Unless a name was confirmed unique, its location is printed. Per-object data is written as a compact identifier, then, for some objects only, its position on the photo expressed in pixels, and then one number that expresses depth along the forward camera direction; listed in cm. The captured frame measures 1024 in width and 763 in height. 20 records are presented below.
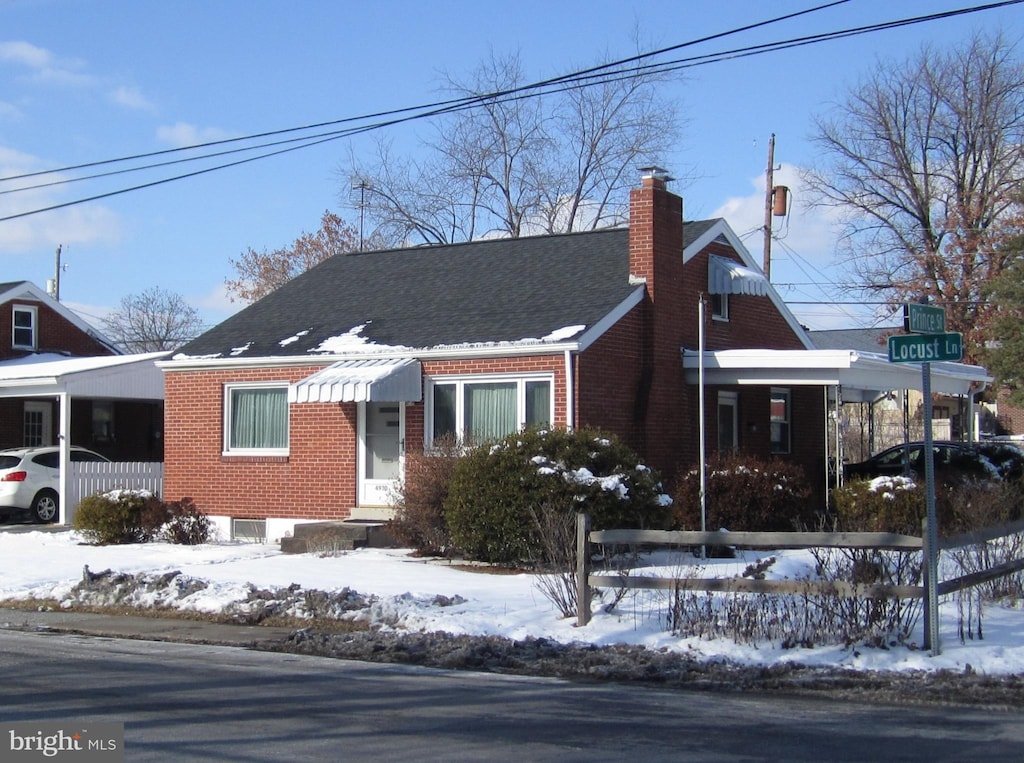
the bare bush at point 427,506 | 1688
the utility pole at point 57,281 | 5997
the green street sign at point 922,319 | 1004
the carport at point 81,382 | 2455
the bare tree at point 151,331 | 6712
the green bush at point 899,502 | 1698
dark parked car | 2294
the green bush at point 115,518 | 1980
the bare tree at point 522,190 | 4259
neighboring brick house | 2533
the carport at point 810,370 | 1923
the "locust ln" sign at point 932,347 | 1003
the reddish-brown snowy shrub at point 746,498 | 1817
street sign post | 1001
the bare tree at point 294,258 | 5534
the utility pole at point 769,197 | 3653
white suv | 2422
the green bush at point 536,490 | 1520
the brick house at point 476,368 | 1908
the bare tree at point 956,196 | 4075
